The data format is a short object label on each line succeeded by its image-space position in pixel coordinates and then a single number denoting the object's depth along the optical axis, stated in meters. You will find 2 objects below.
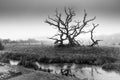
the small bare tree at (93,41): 42.51
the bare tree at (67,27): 43.38
